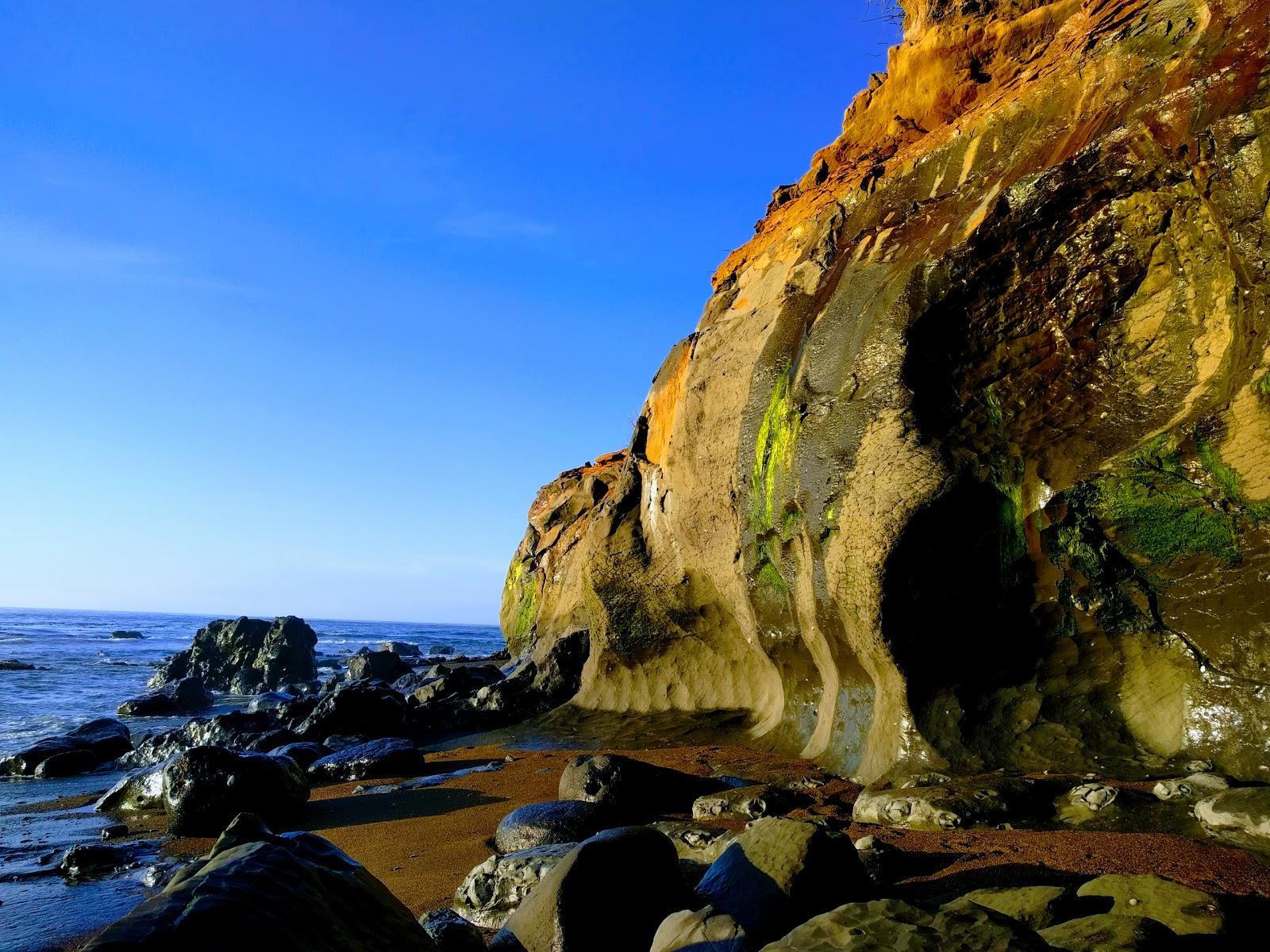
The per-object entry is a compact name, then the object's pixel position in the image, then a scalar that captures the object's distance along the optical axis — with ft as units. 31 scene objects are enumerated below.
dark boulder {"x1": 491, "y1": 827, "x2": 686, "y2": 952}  10.23
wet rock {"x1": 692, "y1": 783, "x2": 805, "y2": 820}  16.39
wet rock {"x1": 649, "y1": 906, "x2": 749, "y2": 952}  8.46
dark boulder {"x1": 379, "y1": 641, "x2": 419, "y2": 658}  119.85
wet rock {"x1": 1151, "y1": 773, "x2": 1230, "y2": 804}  13.33
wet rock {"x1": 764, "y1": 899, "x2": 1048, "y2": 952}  6.93
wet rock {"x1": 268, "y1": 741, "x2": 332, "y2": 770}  28.60
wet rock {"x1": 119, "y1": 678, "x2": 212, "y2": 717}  50.70
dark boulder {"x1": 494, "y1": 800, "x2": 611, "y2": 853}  15.49
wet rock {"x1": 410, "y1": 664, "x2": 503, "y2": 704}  39.49
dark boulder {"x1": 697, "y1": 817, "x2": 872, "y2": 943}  9.73
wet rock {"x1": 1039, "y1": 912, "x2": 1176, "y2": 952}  7.52
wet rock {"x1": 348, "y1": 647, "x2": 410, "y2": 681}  69.31
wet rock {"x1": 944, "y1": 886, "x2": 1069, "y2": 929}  8.83
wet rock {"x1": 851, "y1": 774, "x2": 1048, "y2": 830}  13.97
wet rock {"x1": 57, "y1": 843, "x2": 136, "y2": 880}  16.38
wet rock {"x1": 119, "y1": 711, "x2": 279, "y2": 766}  32.65
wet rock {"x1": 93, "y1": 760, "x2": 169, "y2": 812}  21.99
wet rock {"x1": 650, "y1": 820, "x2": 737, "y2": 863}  13.53
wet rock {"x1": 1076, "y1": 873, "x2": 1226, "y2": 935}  8.26
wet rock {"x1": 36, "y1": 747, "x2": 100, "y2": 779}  29.94
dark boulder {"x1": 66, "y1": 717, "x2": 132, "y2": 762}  33.09
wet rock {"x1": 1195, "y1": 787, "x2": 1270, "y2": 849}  11.57
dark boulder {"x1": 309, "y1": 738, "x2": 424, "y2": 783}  26.40
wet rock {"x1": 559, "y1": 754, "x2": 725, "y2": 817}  17.72
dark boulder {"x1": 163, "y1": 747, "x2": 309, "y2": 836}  19.81
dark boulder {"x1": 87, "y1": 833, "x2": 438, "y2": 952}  6.14
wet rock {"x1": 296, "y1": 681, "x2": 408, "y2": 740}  34.30
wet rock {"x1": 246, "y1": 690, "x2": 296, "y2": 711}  55.58
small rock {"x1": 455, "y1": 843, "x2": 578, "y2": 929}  12.66
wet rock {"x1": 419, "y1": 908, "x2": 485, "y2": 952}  9.05
